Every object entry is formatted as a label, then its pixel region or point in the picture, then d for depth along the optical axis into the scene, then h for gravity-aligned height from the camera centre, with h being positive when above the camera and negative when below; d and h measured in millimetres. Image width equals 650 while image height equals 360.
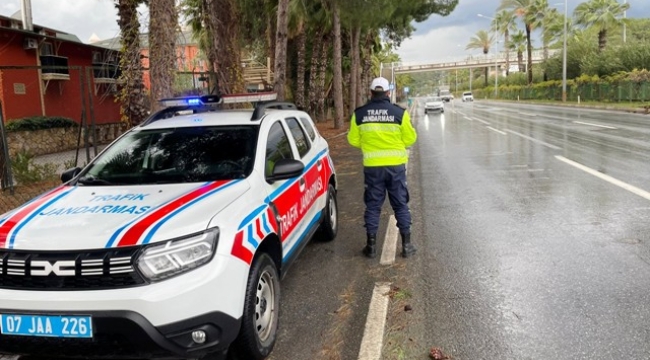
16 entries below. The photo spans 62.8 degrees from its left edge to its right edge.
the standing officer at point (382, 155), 5594 -476
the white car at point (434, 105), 42500 +186
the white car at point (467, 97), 86688 +1466
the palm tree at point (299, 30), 22247 +3696
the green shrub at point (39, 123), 18852 -64
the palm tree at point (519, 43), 77625 +9086
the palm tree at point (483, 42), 110750 +13150
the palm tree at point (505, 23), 73975 +11762
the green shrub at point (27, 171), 9875 -930
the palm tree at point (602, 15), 48525 +7937
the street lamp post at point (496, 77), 88381 +4611
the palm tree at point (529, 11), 62312 +10982
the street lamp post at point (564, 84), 44847 +1578
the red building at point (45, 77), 21156 +1890
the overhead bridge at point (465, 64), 98438 +8014
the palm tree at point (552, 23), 62875 +9424
